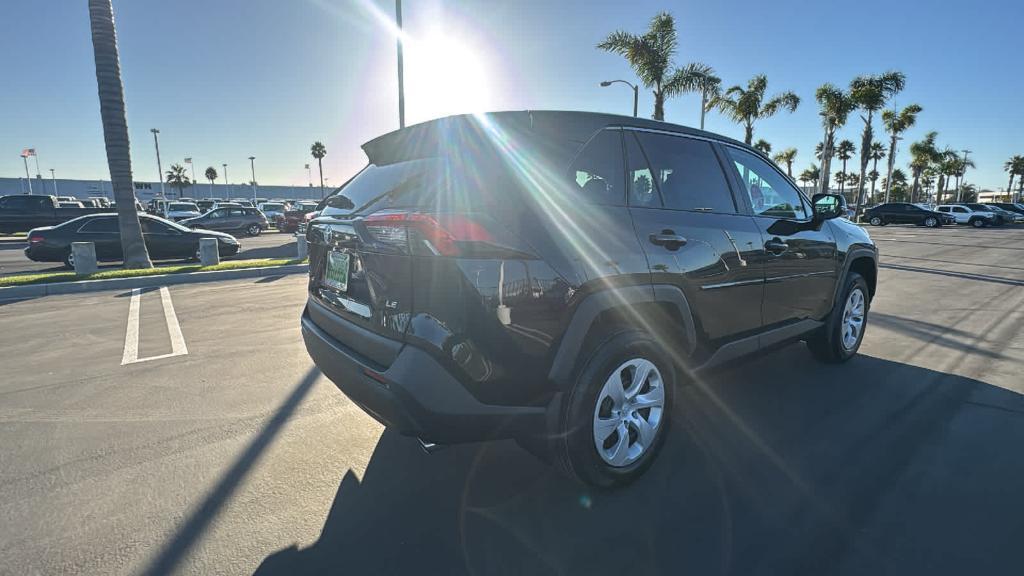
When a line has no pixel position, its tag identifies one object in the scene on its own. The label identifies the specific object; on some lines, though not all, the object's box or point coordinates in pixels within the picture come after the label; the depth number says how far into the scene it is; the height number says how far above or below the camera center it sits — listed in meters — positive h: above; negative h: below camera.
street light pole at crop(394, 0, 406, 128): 12.03 +3.03
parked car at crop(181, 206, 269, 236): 21.75 -0.53
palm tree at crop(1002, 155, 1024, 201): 79.20 +6.91
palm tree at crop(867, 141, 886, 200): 72.06 +8.43
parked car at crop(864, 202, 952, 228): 32.22 -0.46
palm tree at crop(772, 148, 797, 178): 66.69 +7.15
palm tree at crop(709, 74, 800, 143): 31.14 +6.66
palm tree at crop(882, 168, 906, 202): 88.43 +4.47
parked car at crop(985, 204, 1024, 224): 35.66 -0.63
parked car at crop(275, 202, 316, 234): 22.77 -0.57
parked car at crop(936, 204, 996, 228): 32.41 -0.46
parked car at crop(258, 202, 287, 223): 33.06 +0.08
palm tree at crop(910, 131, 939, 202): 56.44 +6.68
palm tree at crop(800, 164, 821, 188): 87.62 +6.04
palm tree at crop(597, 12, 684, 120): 19.42 +6.22
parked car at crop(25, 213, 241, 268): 10.80 -0.67
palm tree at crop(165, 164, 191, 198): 84.88 +5.37
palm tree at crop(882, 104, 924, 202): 46.97 +8.36
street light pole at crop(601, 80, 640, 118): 20.67 +4.94
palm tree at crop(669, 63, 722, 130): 20.41 +5.41
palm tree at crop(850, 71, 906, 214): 37.09 +9.06
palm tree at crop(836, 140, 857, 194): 69.44 +8.41
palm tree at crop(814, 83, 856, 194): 36.59 +7.56
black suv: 2.00 -0.34
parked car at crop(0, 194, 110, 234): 20.42 -0.16
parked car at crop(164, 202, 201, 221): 25.80 -0.12
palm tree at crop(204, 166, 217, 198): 94.81 +6.71
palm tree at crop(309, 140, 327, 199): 70.75 +8.31
